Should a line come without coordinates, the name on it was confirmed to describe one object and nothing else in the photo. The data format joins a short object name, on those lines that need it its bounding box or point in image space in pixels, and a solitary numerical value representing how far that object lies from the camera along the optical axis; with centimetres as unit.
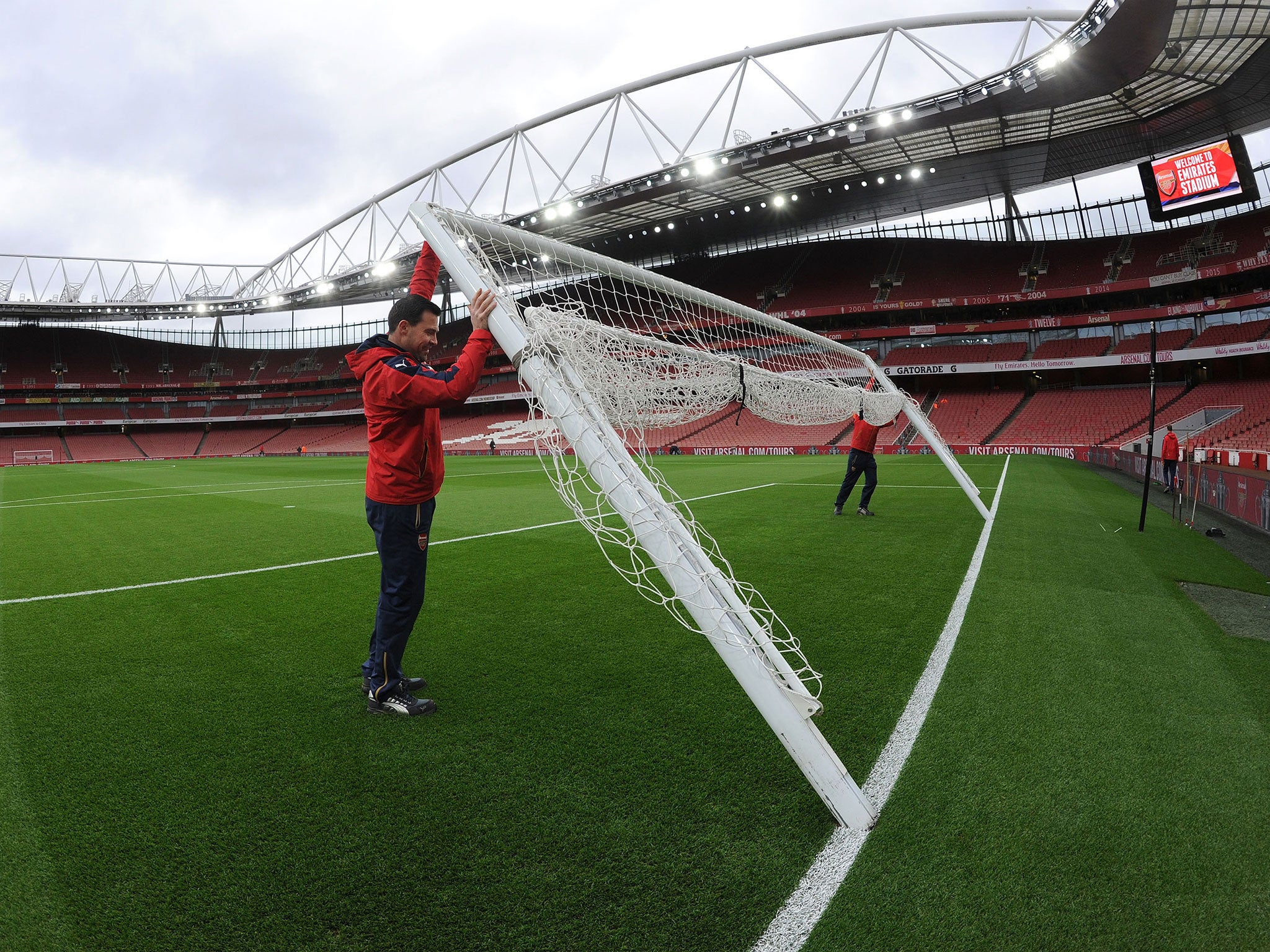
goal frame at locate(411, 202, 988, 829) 229
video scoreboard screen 3077
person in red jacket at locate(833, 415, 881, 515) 963
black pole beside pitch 812
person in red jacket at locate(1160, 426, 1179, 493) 1285
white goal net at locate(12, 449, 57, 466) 5428
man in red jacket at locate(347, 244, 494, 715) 285
